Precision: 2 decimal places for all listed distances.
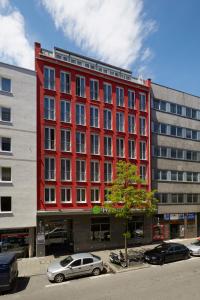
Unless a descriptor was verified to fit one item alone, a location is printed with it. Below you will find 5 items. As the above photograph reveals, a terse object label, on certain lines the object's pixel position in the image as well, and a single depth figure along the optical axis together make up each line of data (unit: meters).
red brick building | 32.22
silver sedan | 22.28
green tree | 28.30
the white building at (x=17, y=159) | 29.62
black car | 26.91
